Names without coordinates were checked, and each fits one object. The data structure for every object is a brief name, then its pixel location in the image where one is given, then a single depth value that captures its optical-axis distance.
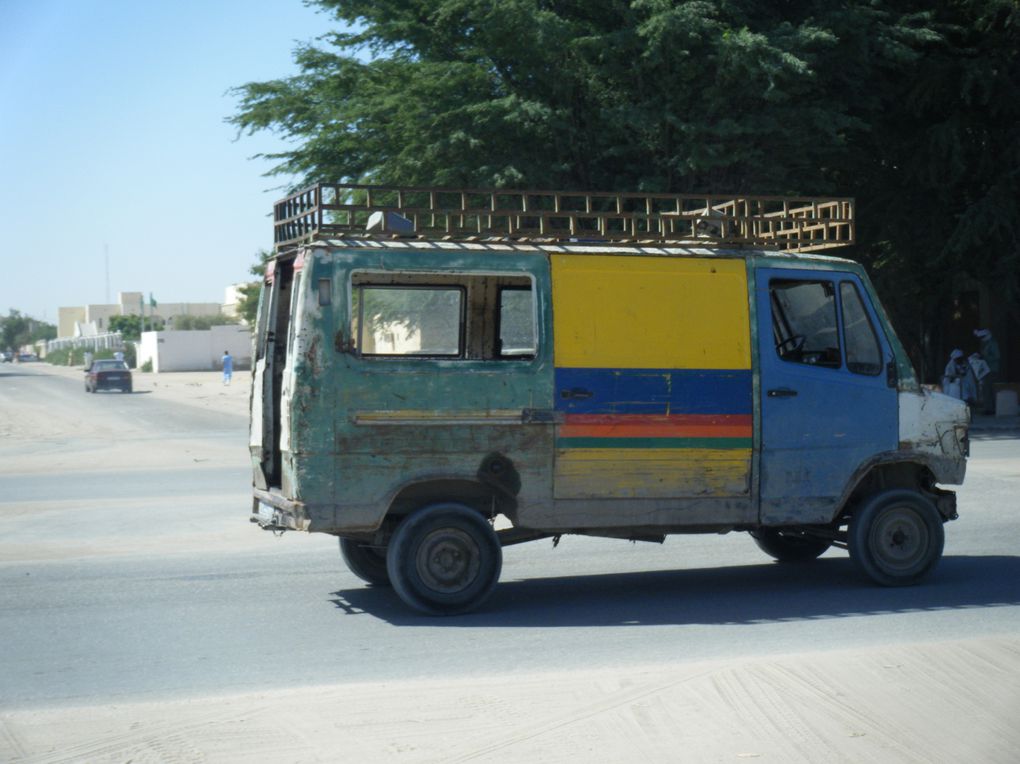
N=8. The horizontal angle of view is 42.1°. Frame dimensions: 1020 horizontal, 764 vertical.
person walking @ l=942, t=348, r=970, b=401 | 26.84
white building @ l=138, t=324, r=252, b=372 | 97.12
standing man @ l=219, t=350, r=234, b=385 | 59.47
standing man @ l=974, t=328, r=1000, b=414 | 26.53
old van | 8.11
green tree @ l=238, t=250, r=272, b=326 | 86.76
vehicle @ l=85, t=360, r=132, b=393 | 57.56
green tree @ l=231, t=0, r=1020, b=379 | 23.17
